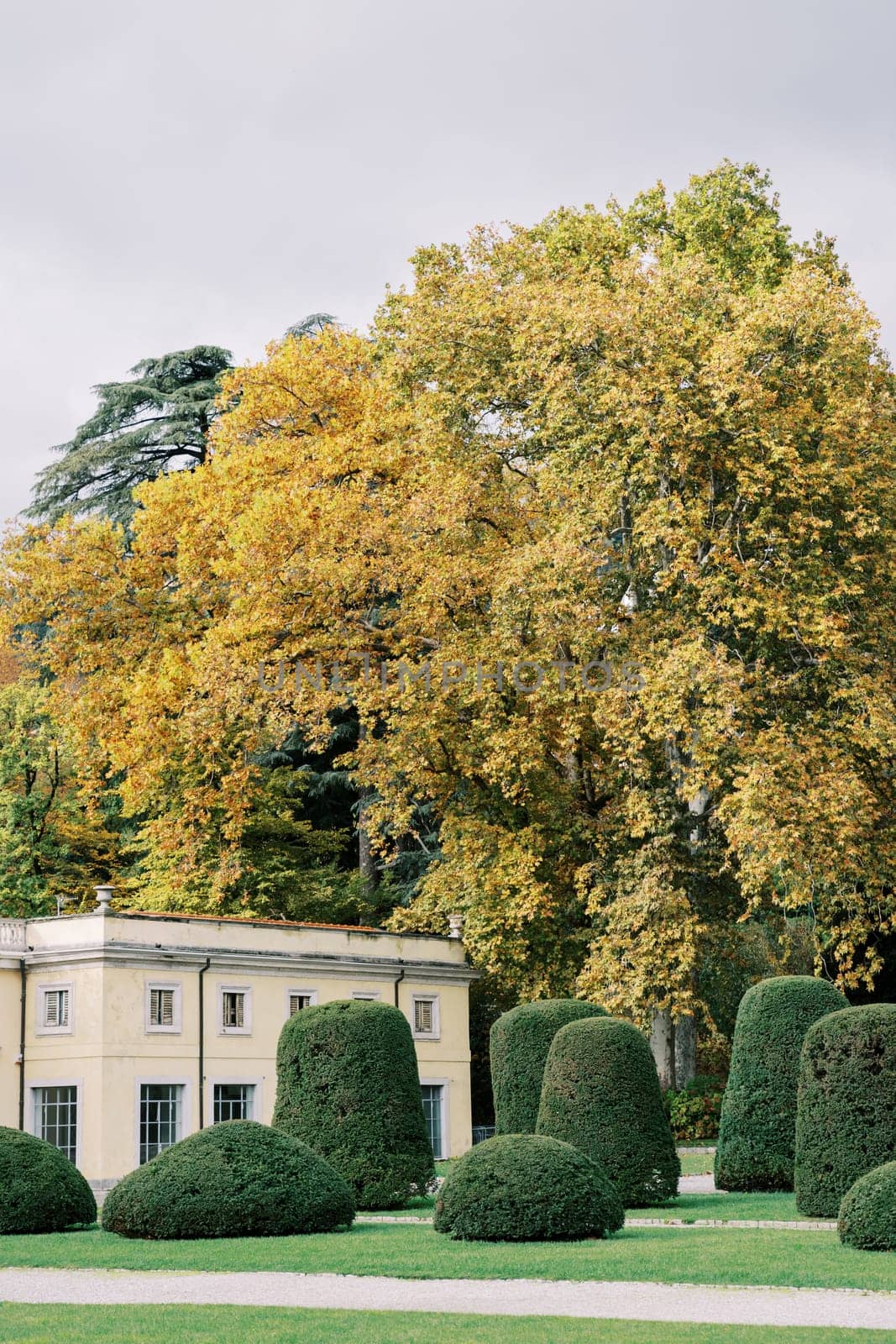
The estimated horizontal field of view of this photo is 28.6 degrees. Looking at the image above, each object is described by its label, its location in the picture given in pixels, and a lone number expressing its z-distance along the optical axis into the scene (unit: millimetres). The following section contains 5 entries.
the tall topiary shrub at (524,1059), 28281
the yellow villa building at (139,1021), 35719
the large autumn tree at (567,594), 34250
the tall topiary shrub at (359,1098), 25141
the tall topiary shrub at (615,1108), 24391
